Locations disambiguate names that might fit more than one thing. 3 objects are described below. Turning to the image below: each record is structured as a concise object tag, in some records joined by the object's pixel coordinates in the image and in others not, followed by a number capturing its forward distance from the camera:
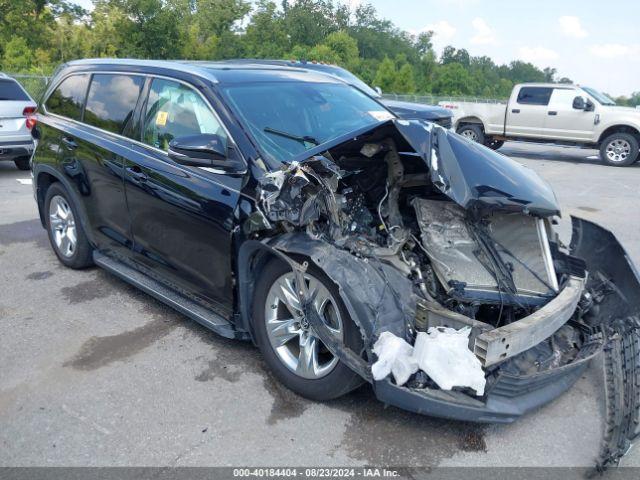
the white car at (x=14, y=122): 10.03
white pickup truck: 13.50
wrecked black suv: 2.81
